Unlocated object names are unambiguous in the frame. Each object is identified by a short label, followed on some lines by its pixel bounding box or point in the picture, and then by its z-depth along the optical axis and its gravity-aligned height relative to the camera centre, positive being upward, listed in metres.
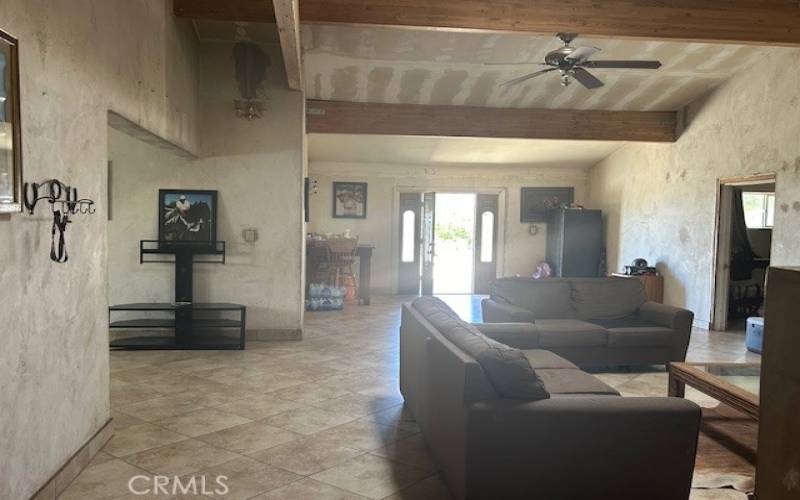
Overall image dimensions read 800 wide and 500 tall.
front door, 10.30 -0.21
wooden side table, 8.29 -0.81
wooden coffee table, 3.21 -0.96
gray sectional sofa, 2.38 -0.90
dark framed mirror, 2.15 +0.34
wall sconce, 5.88 +1.19
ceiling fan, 4.68 +1.44
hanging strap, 2.61 -0.08
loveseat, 4.83 -0.83
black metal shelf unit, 5.62 -0.99
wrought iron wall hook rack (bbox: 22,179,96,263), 2.42 +0.07
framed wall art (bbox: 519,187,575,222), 10.70 +0.48
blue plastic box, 6.03 -1.10
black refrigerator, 9.95 -0.24
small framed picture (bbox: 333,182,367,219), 10.12 +0.45
